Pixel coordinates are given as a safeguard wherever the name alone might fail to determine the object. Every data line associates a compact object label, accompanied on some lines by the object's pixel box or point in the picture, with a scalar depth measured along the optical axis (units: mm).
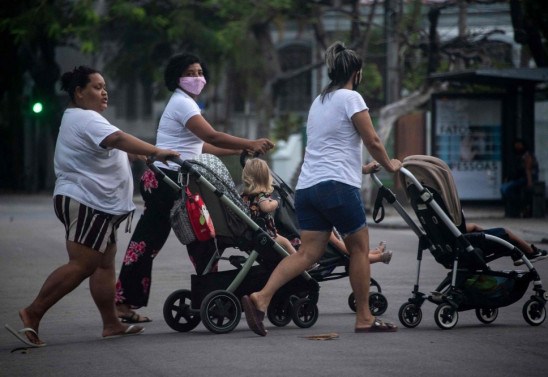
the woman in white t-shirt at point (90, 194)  14778
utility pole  46638
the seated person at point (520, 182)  42203
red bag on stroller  15536
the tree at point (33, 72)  59914
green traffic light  57854
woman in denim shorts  15207
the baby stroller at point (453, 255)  15765
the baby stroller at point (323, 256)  17425
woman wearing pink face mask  16481
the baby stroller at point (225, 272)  15479
